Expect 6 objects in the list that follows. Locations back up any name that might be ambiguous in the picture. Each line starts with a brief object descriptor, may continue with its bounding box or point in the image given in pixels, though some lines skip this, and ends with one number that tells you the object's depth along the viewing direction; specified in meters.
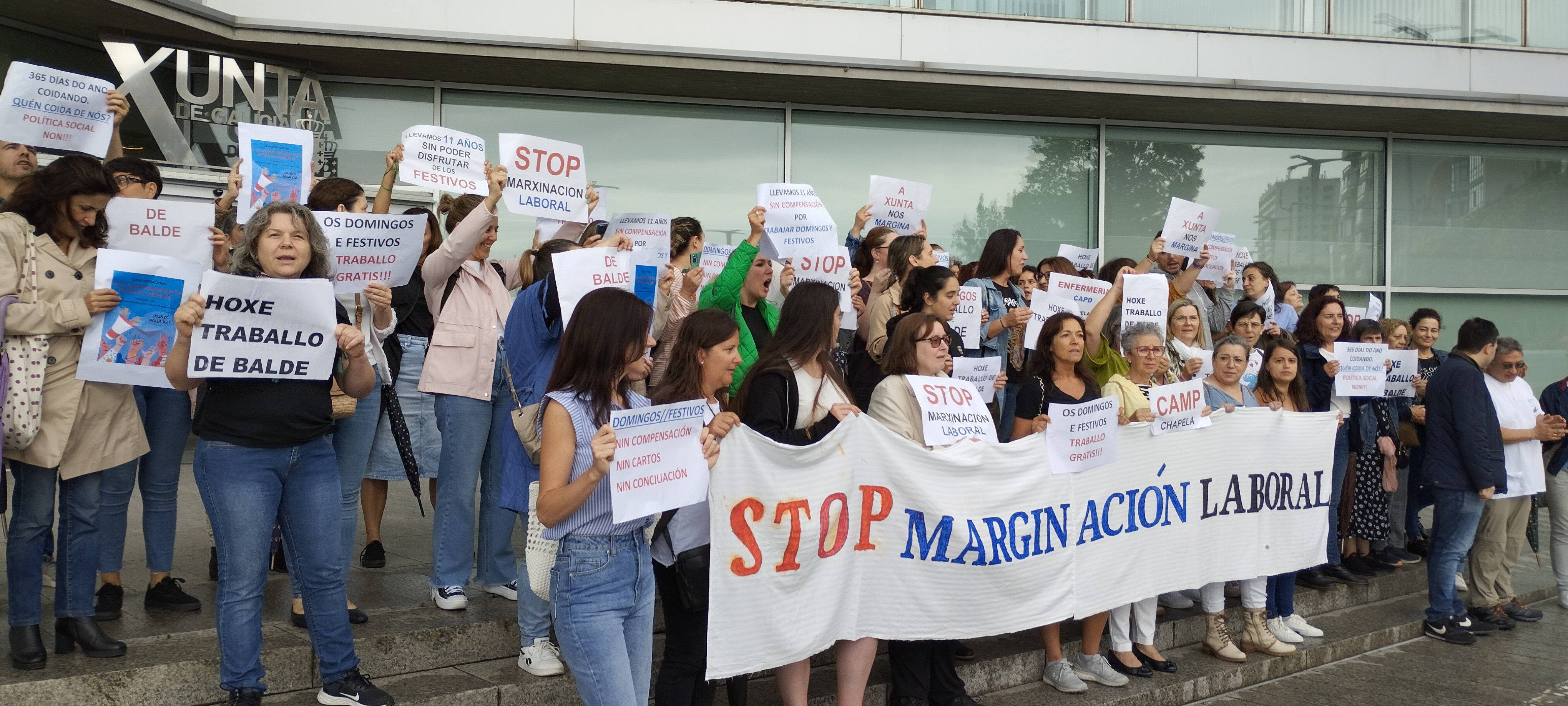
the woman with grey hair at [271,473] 3.98
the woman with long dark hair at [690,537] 4.16
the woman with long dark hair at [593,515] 3.56
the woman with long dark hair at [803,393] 4.79
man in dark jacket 7.48
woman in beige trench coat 4.36
